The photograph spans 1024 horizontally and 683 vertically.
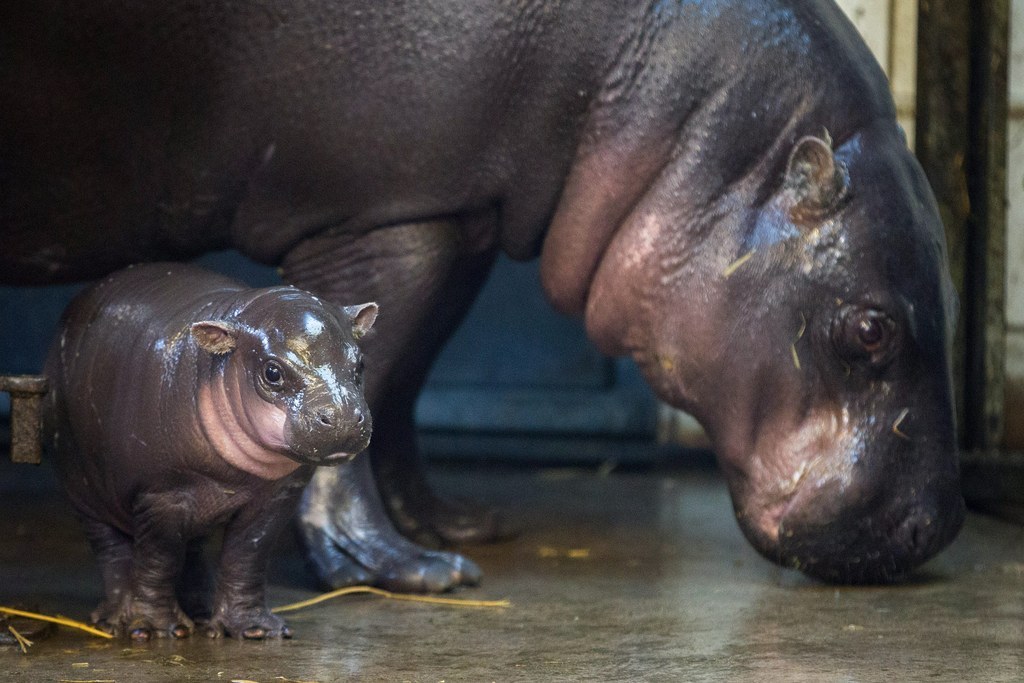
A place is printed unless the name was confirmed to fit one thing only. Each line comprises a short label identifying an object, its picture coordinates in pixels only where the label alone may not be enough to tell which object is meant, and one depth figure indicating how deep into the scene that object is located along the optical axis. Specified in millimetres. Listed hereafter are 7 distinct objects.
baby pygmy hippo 5301
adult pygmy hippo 6914
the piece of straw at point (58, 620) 5988
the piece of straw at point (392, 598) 6699
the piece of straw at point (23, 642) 5703
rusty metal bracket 6023
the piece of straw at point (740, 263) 7133
